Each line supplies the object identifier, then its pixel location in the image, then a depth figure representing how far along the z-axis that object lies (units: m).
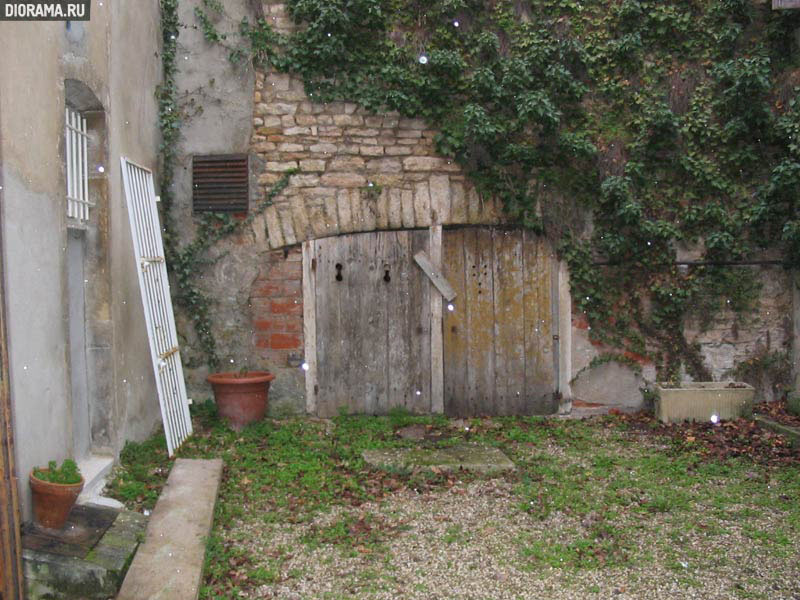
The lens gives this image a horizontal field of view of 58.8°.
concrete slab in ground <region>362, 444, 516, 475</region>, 5.12
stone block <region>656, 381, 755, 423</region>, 6.20
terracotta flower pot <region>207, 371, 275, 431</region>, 5.99
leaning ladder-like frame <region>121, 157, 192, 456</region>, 5.16
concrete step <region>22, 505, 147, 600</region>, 3.13
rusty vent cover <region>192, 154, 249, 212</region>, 6.38
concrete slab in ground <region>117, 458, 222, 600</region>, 3.21
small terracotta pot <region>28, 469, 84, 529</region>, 3.27
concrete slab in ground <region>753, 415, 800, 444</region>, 5.52
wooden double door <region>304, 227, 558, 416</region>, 6.50
